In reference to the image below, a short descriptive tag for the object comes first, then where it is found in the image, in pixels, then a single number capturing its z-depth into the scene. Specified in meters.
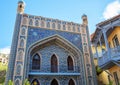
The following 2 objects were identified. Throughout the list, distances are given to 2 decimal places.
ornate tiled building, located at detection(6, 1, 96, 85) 11.27
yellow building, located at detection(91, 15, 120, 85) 10.09
